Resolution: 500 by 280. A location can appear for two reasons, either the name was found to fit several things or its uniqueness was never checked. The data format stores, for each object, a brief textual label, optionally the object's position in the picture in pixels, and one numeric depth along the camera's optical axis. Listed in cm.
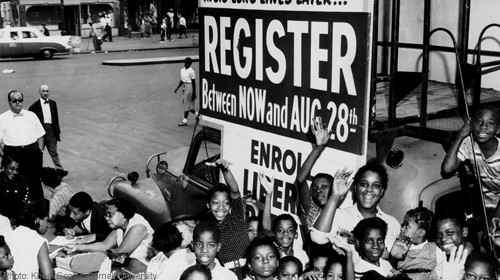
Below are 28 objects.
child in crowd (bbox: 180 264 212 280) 421
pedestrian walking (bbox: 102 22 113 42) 3956
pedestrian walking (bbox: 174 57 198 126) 1541
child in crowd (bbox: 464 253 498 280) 392
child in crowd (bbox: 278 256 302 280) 440
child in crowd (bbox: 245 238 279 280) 447
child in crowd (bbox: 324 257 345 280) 442
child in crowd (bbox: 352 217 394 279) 432
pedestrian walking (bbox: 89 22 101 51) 3500
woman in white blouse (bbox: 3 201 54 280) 522
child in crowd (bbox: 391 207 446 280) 456
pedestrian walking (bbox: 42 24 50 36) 3604
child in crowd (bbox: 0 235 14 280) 478
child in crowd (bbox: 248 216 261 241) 538
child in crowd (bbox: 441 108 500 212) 457
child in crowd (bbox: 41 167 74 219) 834
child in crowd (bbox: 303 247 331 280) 467
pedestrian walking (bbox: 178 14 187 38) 4219
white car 3025
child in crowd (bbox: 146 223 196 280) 471
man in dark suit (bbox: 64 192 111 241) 702
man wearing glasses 946
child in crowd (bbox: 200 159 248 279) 520
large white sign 471
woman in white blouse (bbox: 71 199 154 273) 606
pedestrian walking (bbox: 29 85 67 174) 1129
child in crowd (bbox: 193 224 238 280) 457
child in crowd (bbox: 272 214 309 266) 484
